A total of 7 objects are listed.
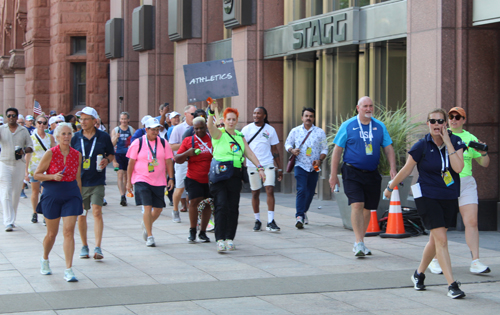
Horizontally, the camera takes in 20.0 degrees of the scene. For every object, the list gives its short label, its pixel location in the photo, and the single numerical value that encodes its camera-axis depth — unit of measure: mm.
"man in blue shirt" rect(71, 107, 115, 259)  17251
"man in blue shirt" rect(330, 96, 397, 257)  17116
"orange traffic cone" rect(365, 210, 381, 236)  20600
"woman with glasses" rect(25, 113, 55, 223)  24969
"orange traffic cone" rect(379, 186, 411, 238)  19849
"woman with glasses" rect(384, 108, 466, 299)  13445
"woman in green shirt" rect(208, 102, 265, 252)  17987
